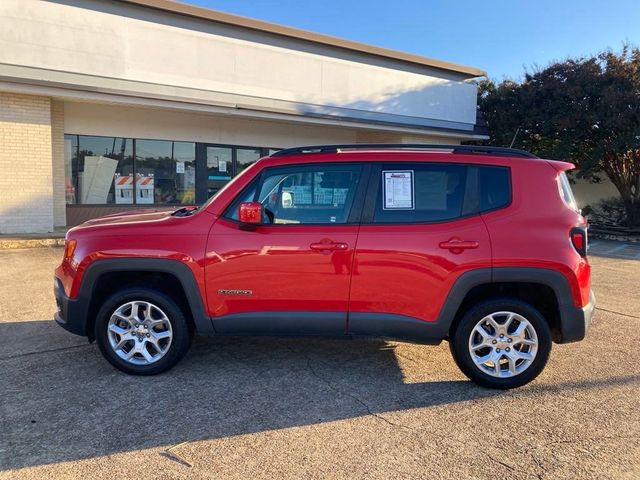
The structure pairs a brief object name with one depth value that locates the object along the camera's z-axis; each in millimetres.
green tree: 14555
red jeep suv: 3807
